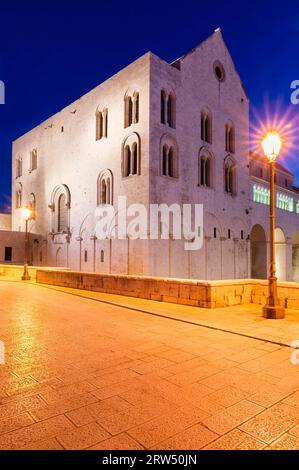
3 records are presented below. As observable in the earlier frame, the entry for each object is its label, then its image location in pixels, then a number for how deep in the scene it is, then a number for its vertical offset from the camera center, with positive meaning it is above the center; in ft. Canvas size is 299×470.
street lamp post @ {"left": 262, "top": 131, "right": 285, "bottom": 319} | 24.32 +4.31
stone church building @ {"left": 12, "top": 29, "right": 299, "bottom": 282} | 69.72 +21.12
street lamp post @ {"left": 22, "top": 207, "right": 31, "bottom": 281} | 58.49 -4.91
